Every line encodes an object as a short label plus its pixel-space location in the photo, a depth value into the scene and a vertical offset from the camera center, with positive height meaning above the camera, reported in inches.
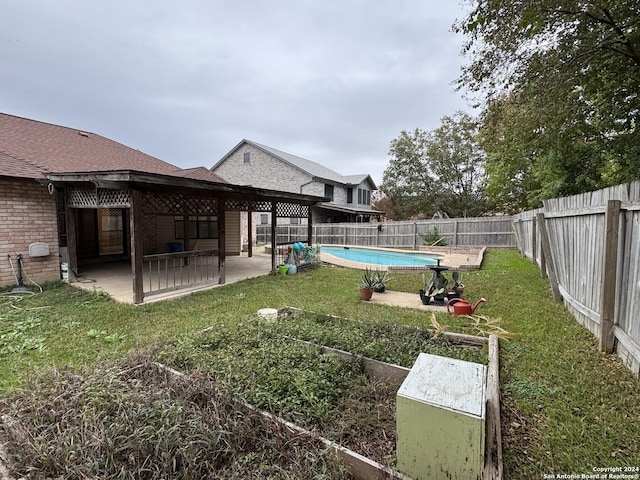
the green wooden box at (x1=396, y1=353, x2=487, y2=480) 67.8 -46.6
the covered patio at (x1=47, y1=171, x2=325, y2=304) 239.9 -9.6
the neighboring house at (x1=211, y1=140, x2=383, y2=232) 936.3 +132.7
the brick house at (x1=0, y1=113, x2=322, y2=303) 244.4 +16.0
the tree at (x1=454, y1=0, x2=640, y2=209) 204.2 +117.5
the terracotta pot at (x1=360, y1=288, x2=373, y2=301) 253.6 -59.4
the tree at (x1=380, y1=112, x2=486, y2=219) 1082.1 +176.2
